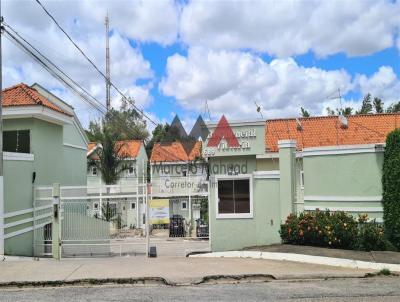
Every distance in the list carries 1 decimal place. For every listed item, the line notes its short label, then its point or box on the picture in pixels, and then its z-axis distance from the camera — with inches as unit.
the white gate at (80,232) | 673.0
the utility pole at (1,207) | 555.8
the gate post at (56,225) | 634.8
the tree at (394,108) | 2126.2
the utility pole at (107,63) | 1848.2
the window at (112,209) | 914.7
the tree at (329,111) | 2206.0
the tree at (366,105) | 2116.1
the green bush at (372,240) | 506.0
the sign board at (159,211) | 668.1
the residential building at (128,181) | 730.3
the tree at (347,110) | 2015.5
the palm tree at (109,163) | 1385.3
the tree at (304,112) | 2159.6
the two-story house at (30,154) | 621.6
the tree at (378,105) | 2124.8
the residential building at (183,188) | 661.3
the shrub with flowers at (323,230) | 510.0
